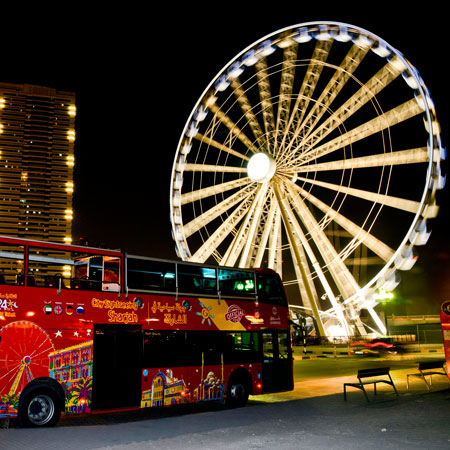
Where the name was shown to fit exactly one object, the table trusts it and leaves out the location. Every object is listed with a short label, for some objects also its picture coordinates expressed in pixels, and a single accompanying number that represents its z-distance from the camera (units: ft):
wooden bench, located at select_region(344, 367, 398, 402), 37.69
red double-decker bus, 29.68
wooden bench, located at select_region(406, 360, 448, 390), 44.21
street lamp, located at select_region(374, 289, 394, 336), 88.88
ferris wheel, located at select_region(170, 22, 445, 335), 69.72
